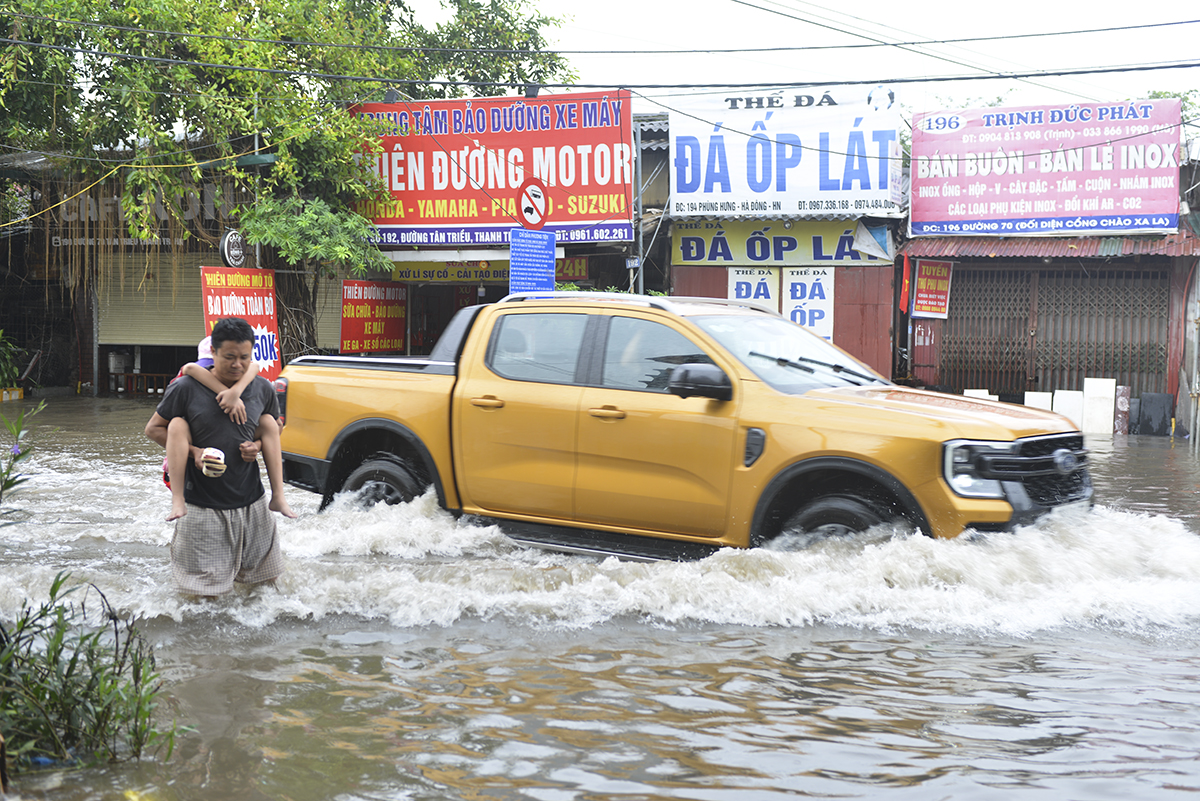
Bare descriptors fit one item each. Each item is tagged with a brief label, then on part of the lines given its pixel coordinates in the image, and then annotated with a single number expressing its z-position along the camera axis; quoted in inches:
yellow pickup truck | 215.5
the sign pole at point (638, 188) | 631.8
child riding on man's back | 198.7
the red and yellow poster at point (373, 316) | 715.4
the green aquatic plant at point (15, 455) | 143.9
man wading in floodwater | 202.5
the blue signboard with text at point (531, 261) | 518.6
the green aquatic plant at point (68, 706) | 135.5
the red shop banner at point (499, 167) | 642.8
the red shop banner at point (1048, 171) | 574.6
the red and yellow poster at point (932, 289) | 648.4
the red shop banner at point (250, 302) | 649.6
